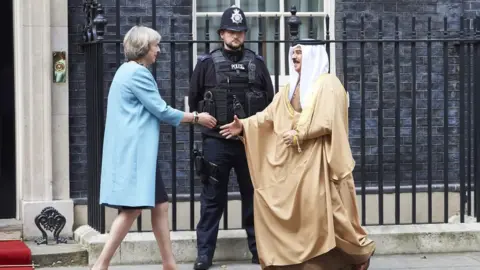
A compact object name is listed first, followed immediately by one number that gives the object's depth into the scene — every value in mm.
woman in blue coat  6773
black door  8898
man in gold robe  6910
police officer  7613
